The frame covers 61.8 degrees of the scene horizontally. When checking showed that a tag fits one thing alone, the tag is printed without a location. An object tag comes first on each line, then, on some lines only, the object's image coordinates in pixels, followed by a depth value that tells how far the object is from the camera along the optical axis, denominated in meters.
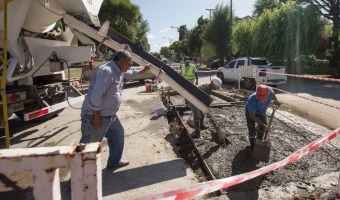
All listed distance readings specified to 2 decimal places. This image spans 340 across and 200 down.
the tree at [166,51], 107.14
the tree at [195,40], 54.41
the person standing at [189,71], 8.76
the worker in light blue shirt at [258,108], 4.73
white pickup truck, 13.95
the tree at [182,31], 92.31
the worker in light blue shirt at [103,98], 3.64
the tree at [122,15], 40.66
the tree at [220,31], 35.46
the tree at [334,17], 23.34
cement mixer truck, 5.04
